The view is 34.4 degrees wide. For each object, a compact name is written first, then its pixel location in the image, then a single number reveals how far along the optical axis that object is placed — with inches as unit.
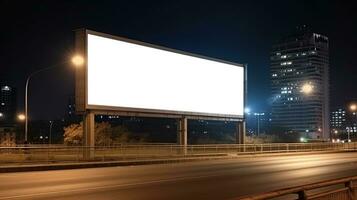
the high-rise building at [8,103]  7367.1
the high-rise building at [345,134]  5044.3
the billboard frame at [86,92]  1499.8
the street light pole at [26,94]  1617.9
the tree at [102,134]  2802.7
